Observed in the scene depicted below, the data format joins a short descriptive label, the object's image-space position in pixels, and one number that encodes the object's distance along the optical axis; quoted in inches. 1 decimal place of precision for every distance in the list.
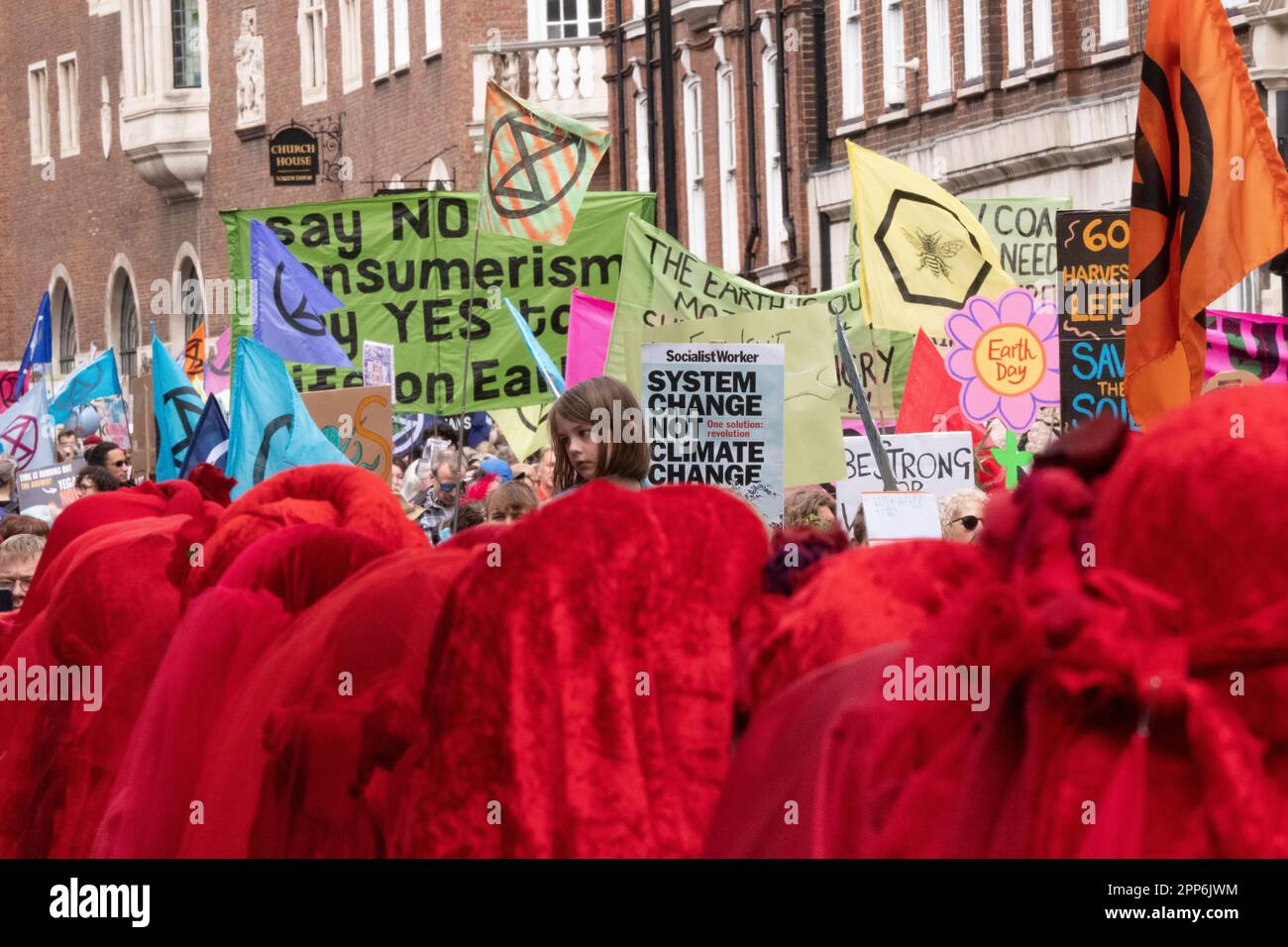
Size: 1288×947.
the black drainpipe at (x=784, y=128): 1221.1
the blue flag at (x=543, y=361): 559.5
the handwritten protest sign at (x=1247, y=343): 477.7
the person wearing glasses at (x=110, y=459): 518.0
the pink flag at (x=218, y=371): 1121.4
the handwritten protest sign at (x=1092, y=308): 386.0
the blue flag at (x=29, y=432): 717.9
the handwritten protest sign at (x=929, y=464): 446.6
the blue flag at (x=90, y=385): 838.5
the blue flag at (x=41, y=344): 1019.1
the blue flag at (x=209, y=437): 491.8
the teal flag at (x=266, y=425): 395.9
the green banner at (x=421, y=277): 617.3
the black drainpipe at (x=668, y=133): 836.0
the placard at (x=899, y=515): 375.9
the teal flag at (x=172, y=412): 522.0
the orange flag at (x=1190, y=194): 294.5
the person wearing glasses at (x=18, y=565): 354.3
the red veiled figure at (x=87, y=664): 174.7
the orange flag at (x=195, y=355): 1059.3
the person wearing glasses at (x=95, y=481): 442.3
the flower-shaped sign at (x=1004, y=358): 529.3
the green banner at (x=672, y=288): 577.0
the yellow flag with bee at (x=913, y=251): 530.0
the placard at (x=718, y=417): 357.4
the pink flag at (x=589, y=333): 589.3
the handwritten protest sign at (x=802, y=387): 414.6
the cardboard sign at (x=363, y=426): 434.6
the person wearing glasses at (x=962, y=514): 363.3
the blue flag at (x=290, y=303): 589.6
